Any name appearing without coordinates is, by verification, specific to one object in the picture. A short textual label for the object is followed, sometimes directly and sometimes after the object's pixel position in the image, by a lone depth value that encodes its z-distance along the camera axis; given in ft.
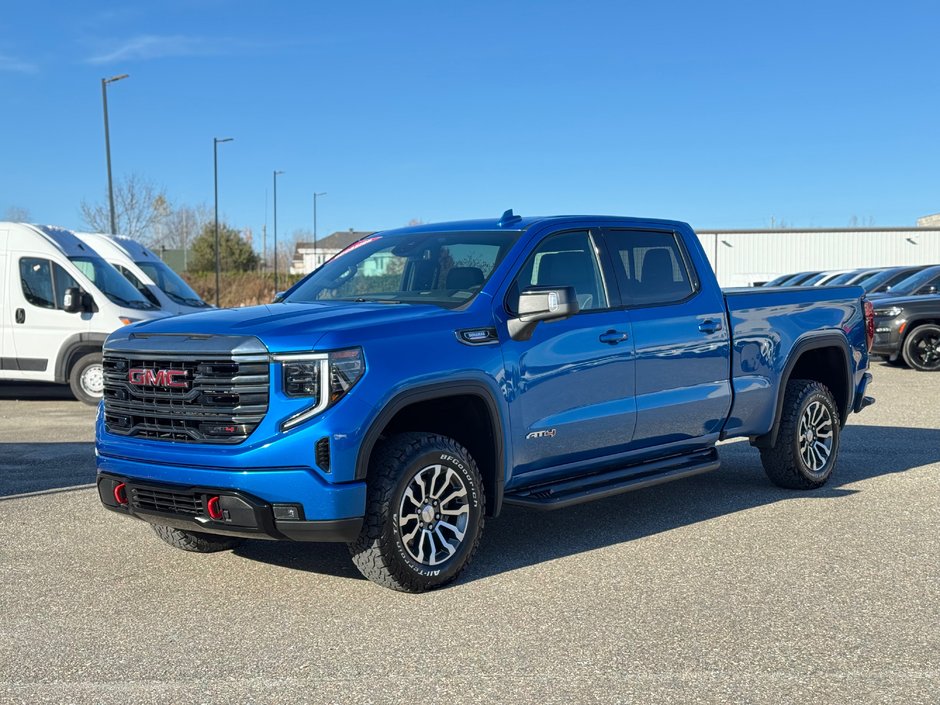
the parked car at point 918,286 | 64.13
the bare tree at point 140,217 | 194.49
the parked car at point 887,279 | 70.11
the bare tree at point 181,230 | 332.80
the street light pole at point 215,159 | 167.43
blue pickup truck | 17.67
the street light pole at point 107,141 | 109.88
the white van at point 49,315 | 48.44
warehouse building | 215.72
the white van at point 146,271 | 58.23
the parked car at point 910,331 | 60.54
